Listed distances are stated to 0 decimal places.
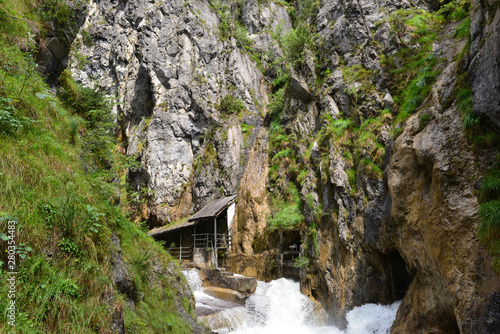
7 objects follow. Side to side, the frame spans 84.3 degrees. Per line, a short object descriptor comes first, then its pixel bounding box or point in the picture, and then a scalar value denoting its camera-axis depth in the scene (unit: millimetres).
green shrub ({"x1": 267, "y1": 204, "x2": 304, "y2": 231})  16125
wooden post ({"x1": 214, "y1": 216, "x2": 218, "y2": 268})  19038
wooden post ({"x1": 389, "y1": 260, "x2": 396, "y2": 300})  10477
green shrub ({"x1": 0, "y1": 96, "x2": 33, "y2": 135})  4109
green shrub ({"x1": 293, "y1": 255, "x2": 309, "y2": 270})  13988
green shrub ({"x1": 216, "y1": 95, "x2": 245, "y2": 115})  27281
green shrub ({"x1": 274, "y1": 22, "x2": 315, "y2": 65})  18828
